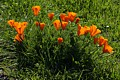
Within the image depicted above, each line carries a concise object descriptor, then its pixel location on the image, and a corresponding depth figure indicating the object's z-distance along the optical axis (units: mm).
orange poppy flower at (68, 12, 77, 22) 3574
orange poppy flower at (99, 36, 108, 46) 3431
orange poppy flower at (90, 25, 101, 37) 3471
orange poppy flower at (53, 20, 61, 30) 3545
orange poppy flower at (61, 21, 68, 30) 3482
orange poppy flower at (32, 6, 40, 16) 3678
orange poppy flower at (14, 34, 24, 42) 3626
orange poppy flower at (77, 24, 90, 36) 3494
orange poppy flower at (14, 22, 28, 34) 3480
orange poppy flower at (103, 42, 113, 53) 3421
